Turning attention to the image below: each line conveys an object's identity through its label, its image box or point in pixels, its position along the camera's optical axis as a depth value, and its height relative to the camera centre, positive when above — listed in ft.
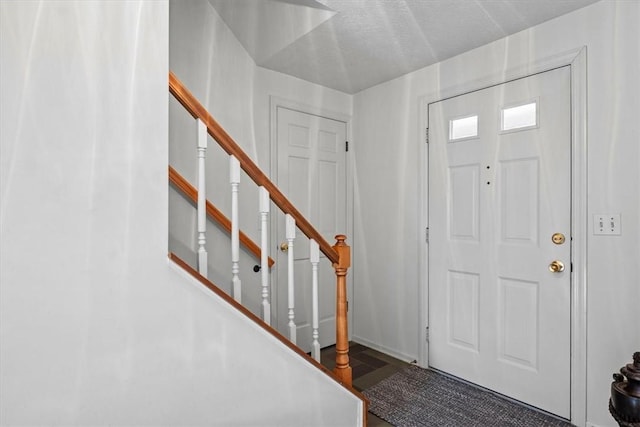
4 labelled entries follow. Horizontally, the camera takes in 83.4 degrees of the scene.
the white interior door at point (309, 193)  9.28 +0.50
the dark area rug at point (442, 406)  6.73 -3.95
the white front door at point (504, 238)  6.81 -0.58
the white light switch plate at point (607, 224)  6.02 -0.24
